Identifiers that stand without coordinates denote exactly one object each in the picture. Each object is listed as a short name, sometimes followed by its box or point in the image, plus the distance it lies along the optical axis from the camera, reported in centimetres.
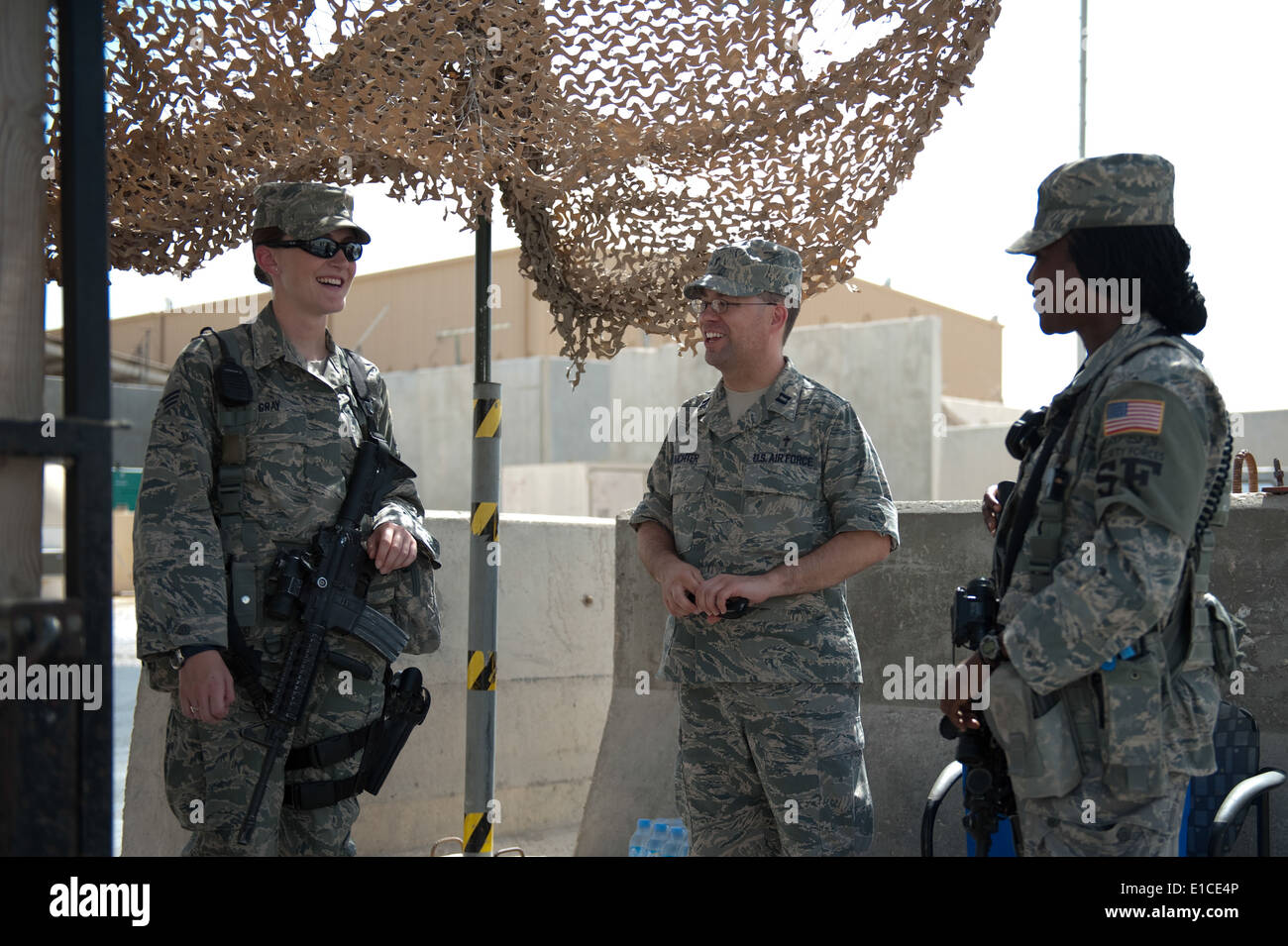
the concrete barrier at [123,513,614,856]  527
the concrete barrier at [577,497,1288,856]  379
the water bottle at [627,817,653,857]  457
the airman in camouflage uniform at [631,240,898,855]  306
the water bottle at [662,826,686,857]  442
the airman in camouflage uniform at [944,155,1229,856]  213
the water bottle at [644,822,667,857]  448
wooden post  175
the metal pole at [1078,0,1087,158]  1241
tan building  2978
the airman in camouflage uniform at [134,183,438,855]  286
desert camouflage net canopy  334
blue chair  317
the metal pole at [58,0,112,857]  165
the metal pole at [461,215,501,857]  403
